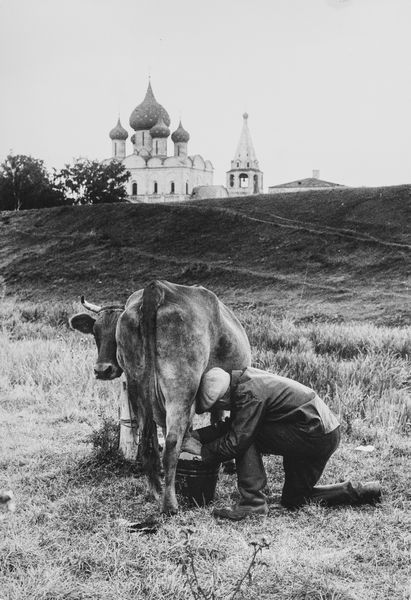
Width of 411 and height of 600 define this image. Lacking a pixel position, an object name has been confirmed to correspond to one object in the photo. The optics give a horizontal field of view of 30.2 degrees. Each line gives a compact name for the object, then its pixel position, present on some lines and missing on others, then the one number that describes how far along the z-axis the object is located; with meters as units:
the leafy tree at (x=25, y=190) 56.31
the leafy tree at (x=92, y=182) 56.44
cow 5.97
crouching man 5.87
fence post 7.17
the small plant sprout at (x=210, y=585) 4.16
